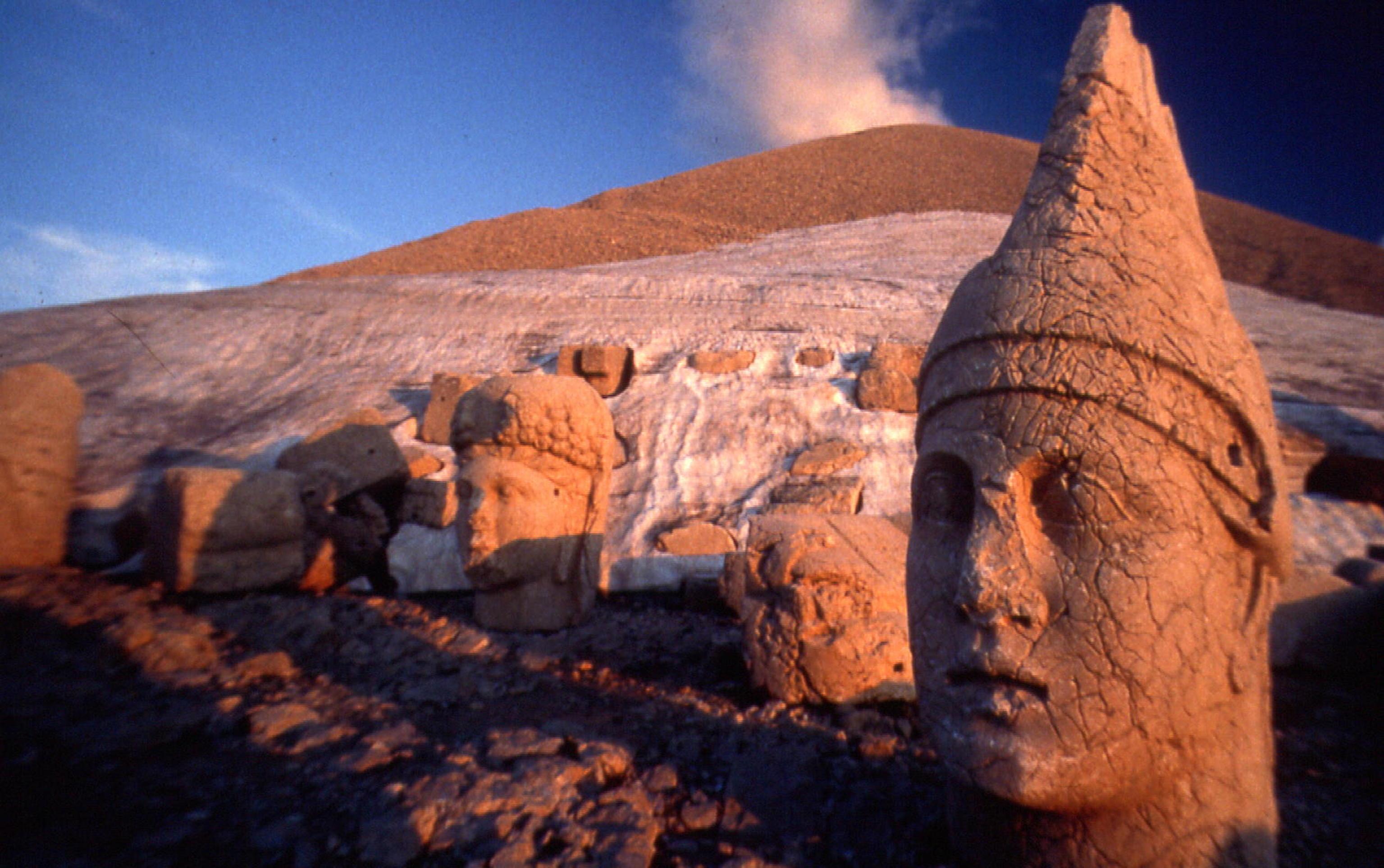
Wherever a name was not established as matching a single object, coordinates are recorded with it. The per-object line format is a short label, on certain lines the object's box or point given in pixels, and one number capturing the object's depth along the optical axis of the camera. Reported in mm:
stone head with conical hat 1569
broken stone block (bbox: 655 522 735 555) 5750
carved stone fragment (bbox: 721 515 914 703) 3295
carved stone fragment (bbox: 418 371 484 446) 7082
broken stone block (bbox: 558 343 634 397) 7492
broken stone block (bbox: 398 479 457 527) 6250
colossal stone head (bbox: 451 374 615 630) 4500
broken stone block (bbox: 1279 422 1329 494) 4852
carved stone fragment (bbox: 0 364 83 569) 4820
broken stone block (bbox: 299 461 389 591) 5516
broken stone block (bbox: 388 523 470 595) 5801
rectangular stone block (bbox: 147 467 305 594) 4742
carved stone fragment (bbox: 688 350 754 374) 7523
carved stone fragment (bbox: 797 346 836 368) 7500
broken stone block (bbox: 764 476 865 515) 5848
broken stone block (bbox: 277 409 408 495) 6203
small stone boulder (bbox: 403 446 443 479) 6707
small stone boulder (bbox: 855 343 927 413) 6859
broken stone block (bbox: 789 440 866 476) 6281
